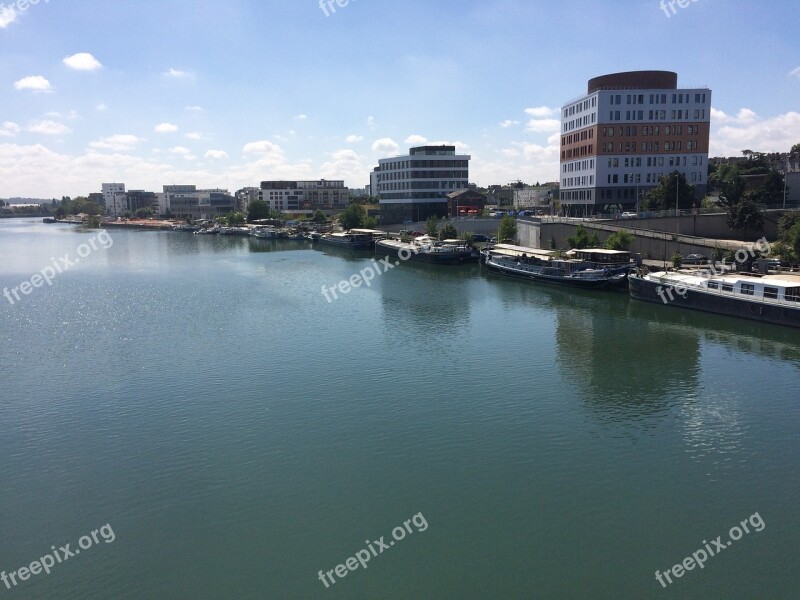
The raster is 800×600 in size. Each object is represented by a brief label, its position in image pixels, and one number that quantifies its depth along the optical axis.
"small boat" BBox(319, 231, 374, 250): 116.44
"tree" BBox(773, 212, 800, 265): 52.81
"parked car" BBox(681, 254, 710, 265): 61.00
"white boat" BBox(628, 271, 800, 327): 43.66
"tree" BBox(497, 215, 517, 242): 92.88
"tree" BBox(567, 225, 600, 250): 71.44
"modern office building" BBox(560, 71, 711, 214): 89.56
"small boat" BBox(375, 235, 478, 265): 86.38
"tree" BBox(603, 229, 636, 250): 67.38
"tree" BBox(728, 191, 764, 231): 66.06
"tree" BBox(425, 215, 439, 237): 109.50
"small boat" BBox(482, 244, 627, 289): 61.09
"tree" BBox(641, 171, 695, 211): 80.00
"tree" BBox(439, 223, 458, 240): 102.06
